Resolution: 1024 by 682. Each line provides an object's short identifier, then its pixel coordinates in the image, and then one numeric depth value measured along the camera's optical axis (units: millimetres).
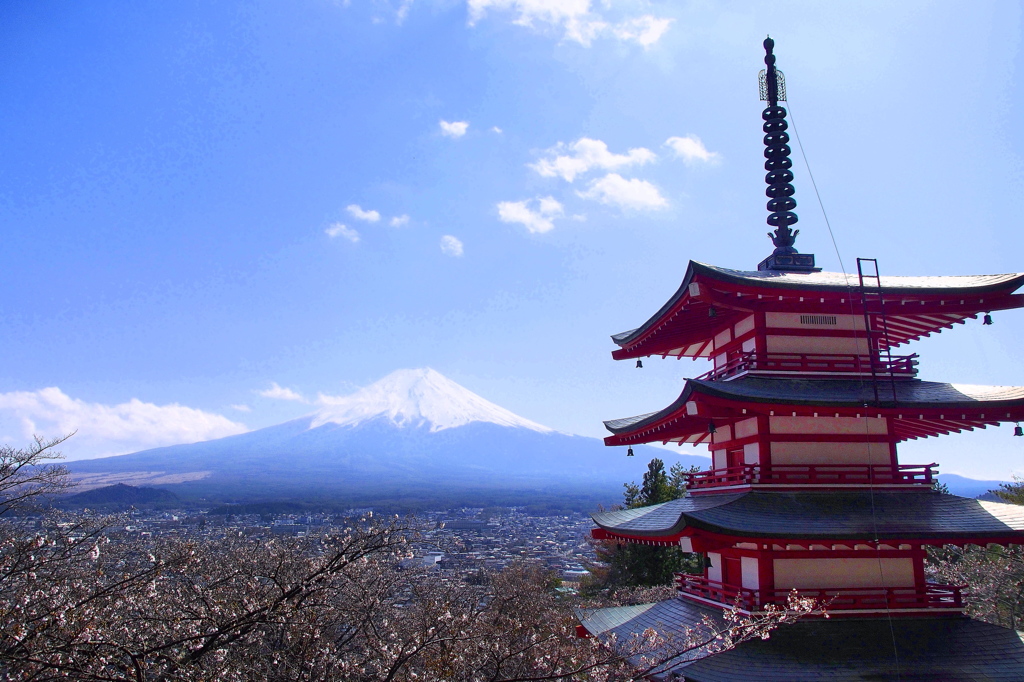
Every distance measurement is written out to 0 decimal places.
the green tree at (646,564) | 28688
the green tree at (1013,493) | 26384
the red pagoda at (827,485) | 9141
